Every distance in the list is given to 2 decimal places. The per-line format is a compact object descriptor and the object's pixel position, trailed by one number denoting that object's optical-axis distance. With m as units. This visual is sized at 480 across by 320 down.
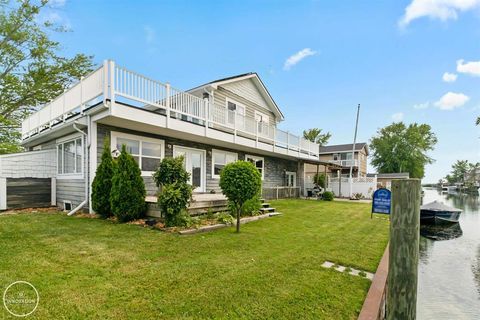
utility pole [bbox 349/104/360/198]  22.14
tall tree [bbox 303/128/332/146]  43.91
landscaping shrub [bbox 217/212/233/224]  6.94
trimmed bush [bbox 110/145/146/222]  6.58
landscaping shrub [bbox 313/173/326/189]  20.09
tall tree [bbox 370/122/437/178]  44.31
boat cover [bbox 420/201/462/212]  12.47
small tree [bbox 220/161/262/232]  6.04
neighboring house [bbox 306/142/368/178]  32.92
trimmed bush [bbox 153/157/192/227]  5.98
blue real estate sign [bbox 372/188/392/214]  7.93
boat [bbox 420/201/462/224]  12.33
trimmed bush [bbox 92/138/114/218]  7.19
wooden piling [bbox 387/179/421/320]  2.28
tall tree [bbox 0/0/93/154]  15.38
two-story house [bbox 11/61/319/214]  7.24
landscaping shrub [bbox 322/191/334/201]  17.33
